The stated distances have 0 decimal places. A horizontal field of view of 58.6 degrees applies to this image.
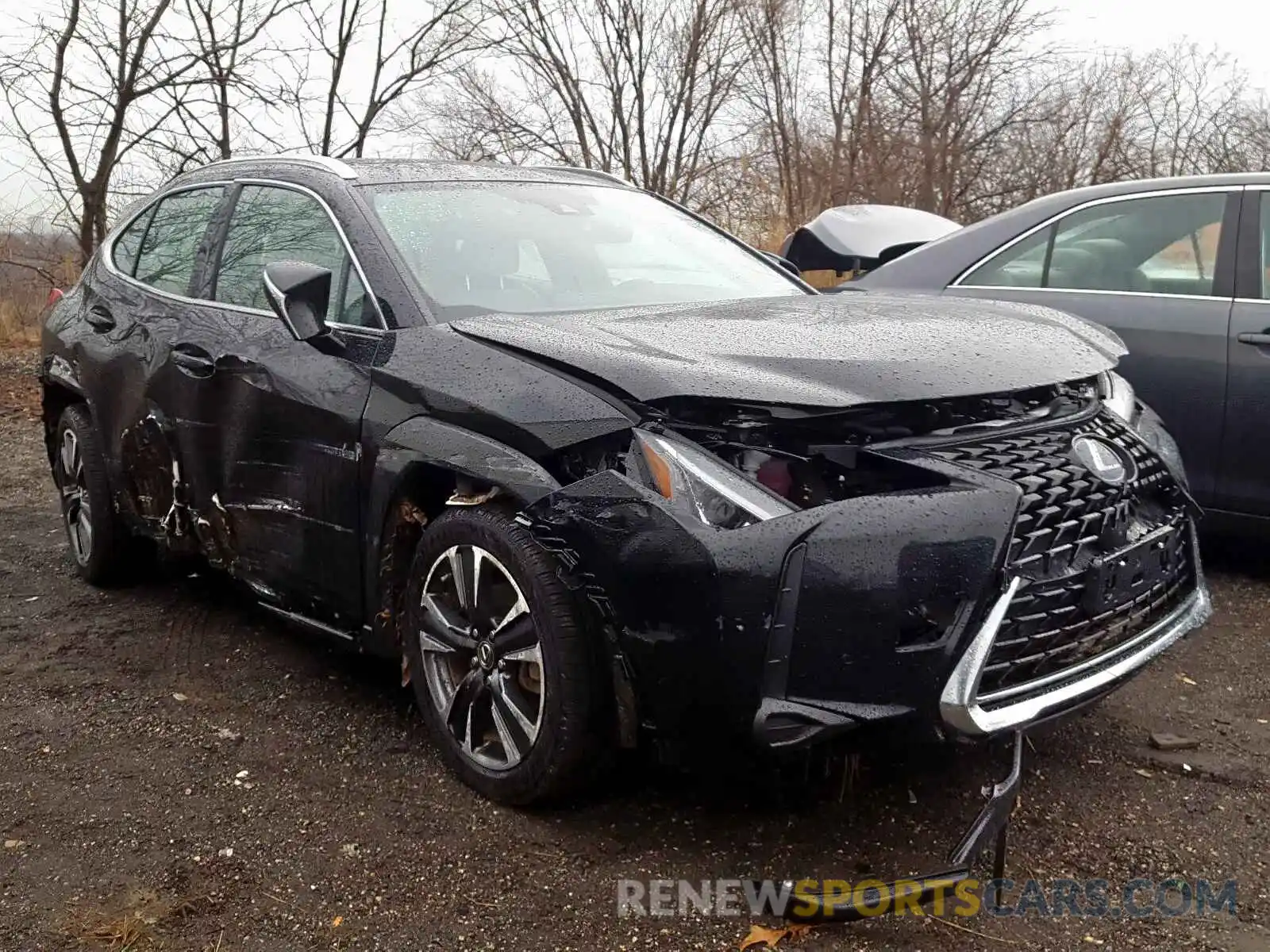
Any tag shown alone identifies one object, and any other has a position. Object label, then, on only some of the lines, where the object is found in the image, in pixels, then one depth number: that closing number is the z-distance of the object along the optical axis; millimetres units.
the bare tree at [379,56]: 13961
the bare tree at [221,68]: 12789
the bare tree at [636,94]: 18406
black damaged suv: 2184
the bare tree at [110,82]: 12359
